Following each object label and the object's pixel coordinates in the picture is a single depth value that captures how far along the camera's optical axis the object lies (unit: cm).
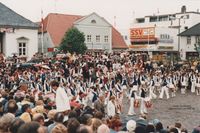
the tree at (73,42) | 4859
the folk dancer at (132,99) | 2048
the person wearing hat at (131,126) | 860
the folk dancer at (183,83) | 3070
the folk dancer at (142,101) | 2086
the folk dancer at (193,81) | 3072
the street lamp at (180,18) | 6199
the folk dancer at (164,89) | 2703
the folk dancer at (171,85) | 2838
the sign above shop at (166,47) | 6072
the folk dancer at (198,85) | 3003
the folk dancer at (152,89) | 2600
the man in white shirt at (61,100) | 1062
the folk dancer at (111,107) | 1808
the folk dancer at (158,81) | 2887
